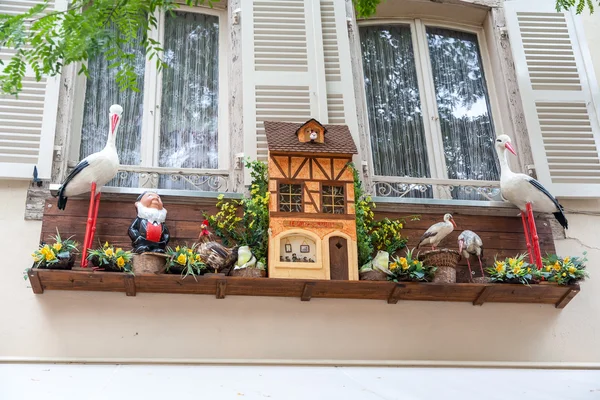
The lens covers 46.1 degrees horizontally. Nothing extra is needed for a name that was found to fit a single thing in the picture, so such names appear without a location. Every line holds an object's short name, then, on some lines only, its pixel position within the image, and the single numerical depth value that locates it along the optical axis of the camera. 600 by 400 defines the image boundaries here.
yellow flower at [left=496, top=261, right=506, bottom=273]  4.33
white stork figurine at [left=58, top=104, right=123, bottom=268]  4.23
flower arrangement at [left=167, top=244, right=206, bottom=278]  4.07
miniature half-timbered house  4.24
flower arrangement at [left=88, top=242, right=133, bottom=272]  4.03
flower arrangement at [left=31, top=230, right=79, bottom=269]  3.98
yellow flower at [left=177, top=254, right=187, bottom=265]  4.06
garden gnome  4.21
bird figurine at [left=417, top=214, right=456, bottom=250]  4.46
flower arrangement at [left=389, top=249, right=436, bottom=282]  4.25
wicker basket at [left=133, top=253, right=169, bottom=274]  4.07
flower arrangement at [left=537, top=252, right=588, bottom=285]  4.42
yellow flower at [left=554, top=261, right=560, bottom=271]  4.45
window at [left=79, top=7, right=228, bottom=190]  4.94
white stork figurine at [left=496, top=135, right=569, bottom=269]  4.63
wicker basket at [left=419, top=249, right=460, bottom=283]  4.32
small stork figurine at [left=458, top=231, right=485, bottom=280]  4.51
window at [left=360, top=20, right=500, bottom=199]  5.25
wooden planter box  4.07
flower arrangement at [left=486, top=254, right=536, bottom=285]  4.31
